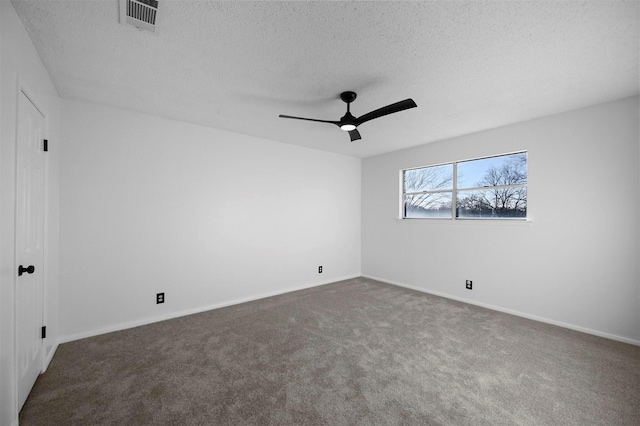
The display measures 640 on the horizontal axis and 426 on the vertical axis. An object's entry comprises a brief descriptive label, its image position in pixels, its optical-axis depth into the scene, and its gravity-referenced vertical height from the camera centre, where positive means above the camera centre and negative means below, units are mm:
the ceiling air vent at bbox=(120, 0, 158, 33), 1550 +1203
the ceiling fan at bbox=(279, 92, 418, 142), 2201 +895
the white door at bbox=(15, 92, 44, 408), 1762 -245
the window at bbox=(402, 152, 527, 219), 3623 +378
